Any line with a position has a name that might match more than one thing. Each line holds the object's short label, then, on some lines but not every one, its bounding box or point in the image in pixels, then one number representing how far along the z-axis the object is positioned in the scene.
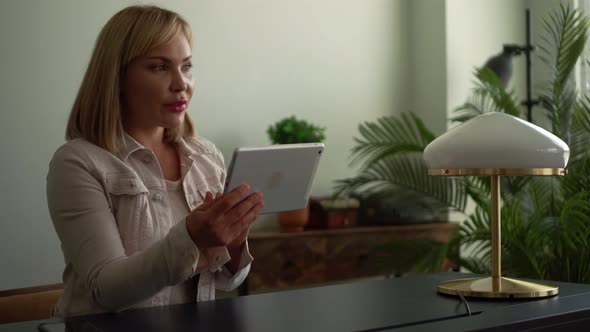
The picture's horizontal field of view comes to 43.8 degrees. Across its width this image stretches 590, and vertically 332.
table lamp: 1.57
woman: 1.61
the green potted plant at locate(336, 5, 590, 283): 3.42
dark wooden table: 1.32
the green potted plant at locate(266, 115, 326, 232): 4.42
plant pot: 4.43
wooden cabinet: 4.13
